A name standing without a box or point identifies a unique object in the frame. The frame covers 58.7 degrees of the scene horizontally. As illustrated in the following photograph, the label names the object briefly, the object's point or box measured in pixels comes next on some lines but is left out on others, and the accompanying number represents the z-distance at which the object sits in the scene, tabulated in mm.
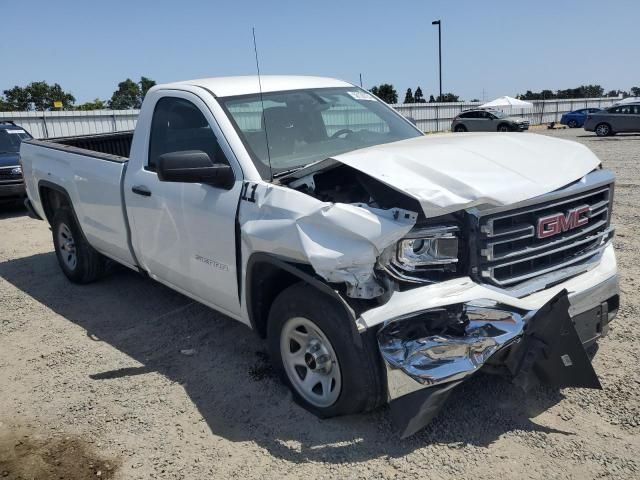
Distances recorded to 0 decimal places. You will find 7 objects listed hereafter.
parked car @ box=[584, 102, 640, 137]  25531
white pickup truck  2795
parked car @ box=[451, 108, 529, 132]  31484
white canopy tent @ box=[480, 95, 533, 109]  40041
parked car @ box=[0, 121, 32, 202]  10766
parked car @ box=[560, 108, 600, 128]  36375
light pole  39781
